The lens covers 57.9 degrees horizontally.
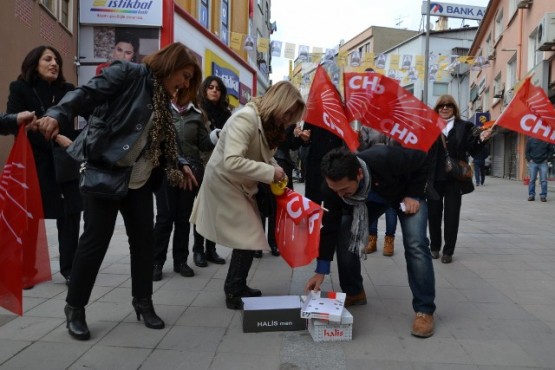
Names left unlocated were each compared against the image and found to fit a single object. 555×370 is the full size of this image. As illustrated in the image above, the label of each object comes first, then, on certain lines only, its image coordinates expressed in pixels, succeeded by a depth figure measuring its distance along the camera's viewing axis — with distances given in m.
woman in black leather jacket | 2.75
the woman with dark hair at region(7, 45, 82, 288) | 3.76
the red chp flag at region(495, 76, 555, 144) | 4.39
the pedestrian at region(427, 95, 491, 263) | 5.21
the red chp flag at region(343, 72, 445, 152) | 3.31
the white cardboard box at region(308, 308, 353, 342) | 2.97
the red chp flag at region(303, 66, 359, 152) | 4.28
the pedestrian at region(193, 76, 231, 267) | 4.77
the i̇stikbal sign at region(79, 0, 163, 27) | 12.66
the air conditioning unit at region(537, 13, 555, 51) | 14.08
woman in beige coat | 3.13
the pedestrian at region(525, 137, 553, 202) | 11.77
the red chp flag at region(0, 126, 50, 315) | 2.49
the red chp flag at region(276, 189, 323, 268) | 3.17
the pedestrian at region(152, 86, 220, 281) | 4.41
